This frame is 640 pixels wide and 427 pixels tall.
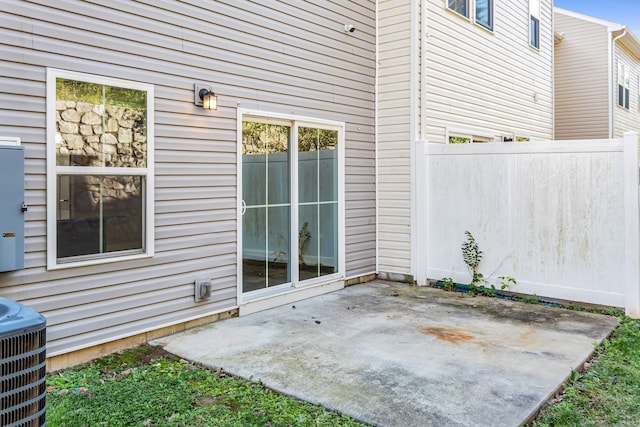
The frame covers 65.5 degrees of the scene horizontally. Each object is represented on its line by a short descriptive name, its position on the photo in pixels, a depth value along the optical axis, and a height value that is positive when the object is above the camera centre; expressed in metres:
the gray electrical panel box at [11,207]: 3.34 +0.03
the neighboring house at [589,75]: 14.21 +4.03
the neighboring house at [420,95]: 6.78 +1.75
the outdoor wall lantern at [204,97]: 4.65 +1.08
